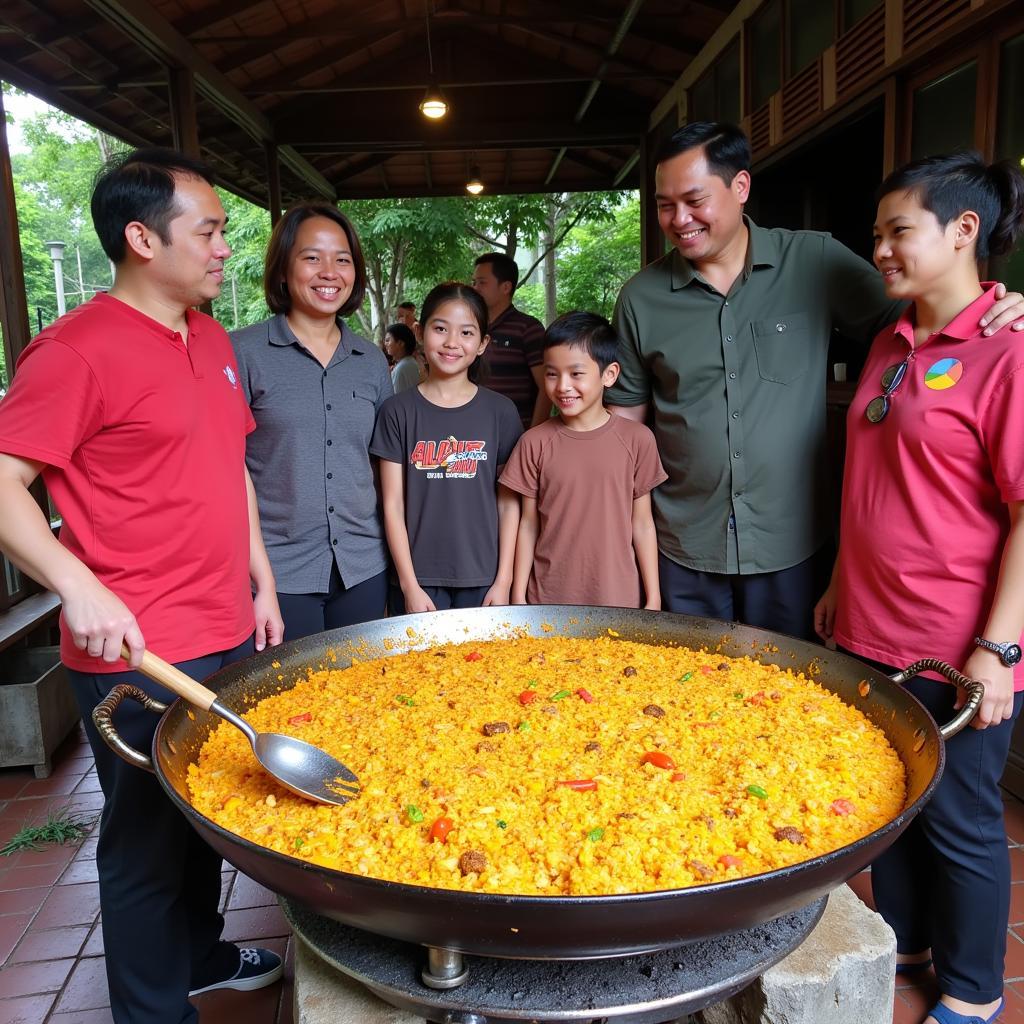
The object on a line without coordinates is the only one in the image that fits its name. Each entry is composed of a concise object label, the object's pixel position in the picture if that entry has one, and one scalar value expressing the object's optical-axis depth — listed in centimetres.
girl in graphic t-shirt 256
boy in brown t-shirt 244
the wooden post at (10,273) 389
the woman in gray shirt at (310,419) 238
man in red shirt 158
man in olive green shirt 229
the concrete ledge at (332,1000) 121
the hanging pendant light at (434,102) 700
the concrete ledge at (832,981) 124
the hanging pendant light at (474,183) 1040
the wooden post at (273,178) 822
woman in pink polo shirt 168
